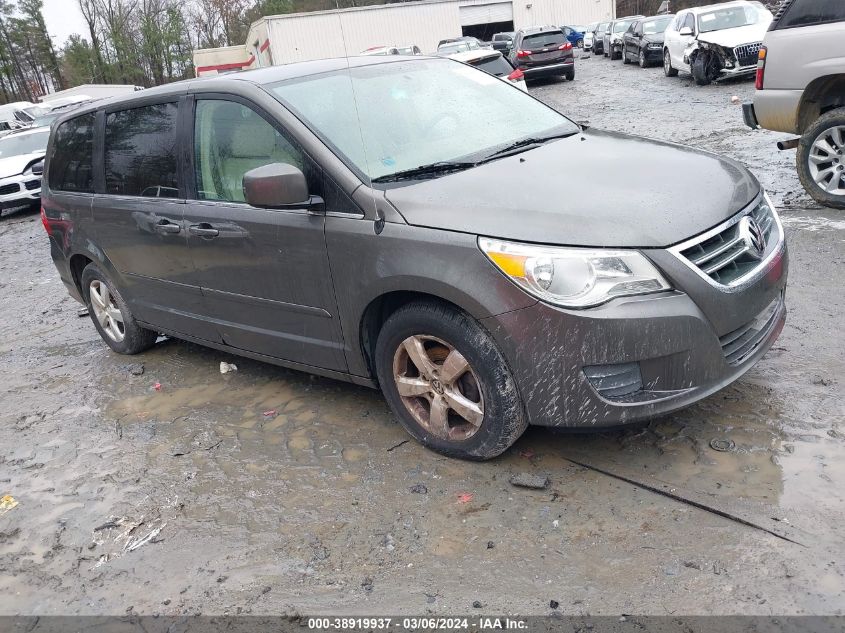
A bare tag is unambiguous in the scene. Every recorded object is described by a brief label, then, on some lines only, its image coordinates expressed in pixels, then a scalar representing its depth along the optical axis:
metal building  36.59
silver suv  6.22
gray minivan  2.99
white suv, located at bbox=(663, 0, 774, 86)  15.86
